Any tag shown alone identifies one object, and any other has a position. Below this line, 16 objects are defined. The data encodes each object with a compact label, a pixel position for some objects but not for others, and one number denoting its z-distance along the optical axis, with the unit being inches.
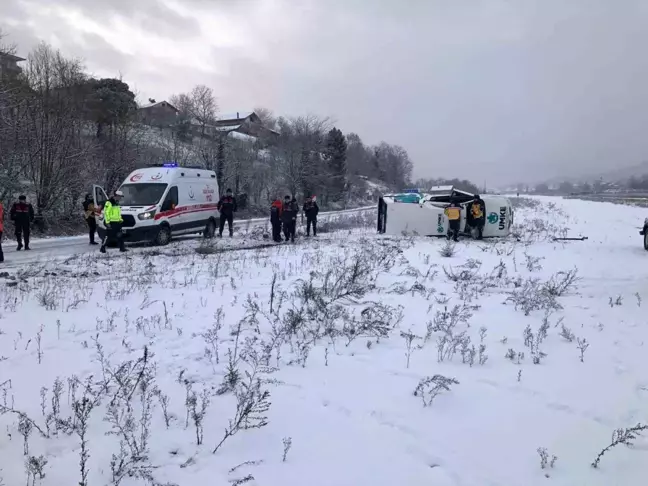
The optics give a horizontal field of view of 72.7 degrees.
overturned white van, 691.4
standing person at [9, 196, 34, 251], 525.0
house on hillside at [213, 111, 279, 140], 2175.0
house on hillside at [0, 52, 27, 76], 778.2
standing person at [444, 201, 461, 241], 650.8
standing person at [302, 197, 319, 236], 716.8
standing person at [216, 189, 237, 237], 708.7
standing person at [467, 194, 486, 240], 666.8
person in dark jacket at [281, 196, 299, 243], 654.5
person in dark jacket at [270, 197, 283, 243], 660.7
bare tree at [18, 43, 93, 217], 810.2
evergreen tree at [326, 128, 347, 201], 2282.2
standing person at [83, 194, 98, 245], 618.5
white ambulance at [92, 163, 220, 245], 561.0
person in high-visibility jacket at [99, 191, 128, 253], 521.7
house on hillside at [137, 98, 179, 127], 1500.2
